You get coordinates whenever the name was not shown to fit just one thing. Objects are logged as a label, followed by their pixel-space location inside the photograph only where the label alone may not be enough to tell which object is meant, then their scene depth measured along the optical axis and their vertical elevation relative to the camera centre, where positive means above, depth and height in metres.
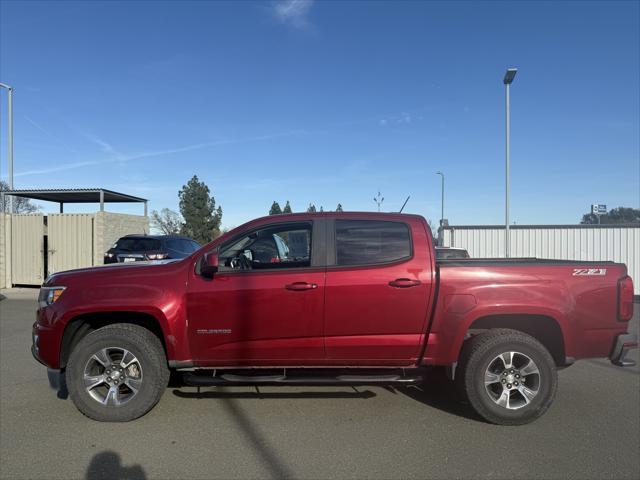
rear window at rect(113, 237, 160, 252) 11.69 -0.13
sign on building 27.30 +2.09
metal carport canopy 14.72 +1.68
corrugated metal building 15.12 -0.04
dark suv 11.36 -0.27
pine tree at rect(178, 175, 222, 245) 47.16 +3.15
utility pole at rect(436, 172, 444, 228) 38.59 +3.28
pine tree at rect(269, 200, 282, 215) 68.44 +5.41
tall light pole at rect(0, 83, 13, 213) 16.45 +4.39
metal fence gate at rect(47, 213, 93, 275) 14.16 -0.06
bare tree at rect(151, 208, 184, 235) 56.06 +2.59
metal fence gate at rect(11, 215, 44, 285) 14.31 -0.34
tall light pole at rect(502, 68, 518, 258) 13.35 +3.24
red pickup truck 3.85 -0.79
